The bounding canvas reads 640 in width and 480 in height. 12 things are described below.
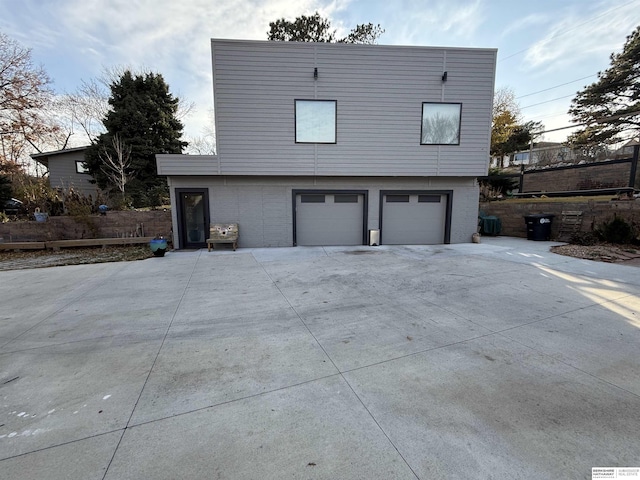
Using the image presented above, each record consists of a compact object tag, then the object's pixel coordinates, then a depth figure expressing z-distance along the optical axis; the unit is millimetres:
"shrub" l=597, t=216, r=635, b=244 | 7930
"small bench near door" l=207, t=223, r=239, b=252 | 9070
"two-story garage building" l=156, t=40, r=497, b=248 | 8836
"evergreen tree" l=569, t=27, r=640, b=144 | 17625
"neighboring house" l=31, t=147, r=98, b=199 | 18047
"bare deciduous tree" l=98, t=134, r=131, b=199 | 15234
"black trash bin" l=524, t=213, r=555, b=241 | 9828
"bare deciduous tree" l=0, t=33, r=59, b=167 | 14062
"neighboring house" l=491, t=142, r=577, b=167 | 13536
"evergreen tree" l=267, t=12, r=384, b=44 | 18844
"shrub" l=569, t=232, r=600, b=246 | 8562
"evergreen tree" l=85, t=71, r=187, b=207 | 15914
